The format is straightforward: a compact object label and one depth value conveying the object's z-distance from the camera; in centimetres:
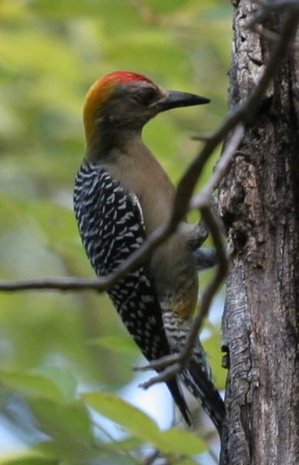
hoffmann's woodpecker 1073
